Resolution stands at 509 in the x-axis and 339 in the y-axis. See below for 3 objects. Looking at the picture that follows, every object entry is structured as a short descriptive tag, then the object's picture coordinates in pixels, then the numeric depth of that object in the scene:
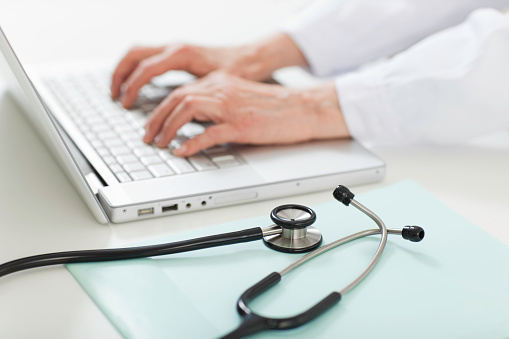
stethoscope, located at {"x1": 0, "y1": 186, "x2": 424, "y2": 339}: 0.60
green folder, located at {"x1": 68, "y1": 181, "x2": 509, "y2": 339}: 0.57
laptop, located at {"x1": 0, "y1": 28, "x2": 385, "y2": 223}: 0.74
